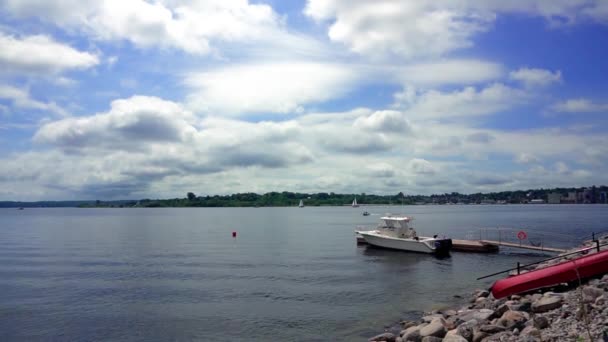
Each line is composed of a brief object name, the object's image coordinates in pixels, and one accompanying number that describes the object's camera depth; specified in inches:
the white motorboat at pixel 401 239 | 1914.4
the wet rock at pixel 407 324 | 828.6
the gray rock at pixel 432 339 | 641.5
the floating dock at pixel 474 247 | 2023.9
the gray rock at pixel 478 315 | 695.1
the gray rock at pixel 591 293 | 616.1
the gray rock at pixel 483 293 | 970.6
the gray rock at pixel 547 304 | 650.8
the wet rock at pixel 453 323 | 700.5
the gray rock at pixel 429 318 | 775.7
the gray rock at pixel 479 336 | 595.2
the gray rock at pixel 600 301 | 586.1
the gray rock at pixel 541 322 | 570.0
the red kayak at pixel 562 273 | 768.3
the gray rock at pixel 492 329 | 605.3
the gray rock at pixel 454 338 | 593.0
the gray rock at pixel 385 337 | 730.8
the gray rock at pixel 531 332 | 530.8
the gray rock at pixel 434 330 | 668.1
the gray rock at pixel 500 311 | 690.2
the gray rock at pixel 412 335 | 682.8
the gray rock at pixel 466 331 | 614.7
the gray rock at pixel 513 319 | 615.5
